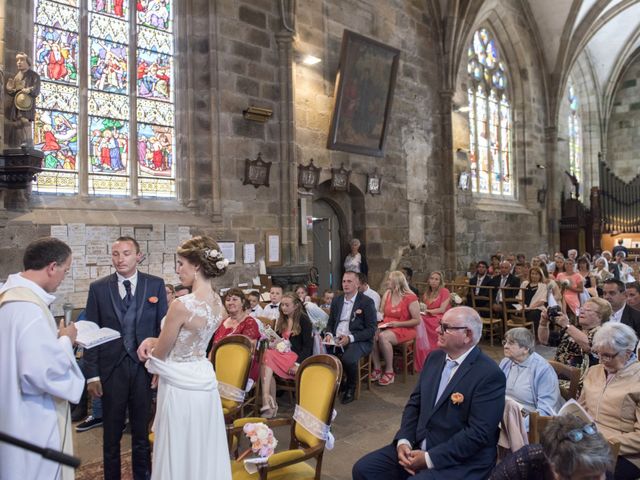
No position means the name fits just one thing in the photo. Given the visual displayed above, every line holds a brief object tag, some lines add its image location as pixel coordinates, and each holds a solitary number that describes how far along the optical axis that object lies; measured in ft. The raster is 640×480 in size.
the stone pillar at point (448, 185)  41.47
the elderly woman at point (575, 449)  6.12
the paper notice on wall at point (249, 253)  28.04
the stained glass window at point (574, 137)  62.44
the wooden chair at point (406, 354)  20.95
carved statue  20.30
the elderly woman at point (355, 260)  34.06
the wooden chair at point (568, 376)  11.48
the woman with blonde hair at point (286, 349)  16.71
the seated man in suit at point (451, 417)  9.02
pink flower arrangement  8.87
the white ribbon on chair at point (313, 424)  9.81
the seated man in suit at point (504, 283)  27.99
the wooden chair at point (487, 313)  26.86
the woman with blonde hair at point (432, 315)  21.97
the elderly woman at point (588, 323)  12.87
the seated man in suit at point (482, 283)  29.91
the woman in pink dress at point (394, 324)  20.77
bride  8.76
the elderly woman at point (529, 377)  10.85
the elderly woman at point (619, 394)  9.18
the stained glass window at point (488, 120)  47.57
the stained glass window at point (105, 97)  22.93
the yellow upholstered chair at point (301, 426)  9.25
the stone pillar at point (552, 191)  54.24
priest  7.36
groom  10.94
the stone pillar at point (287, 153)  29.63
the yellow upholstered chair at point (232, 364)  12.50
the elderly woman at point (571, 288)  24.23
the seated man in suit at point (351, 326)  18.53
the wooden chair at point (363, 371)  18.72
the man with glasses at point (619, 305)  16.01
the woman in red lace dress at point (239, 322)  16.33
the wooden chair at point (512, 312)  26.27
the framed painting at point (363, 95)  33.09
